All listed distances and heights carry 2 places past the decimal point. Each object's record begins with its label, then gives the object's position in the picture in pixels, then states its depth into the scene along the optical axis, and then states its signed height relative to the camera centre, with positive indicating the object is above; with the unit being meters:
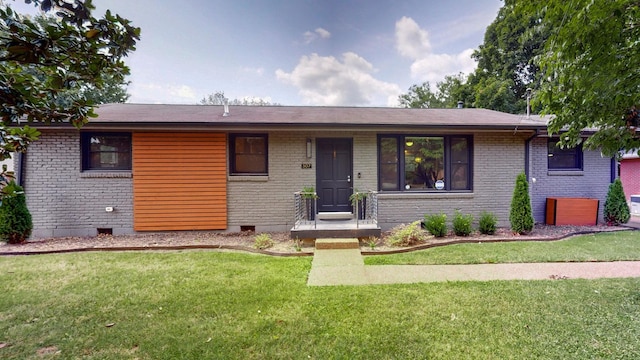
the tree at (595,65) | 2.65 +1.20
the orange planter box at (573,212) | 8.14 -0.96
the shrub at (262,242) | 6.04 -1.37
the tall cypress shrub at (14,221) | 6.21 -0.90
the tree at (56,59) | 1.93 +0.95
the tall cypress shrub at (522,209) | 6.92 -0.74
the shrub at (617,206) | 8.16 -0.80
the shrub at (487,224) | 6.99 -1.12
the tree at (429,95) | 30.59 +10.04
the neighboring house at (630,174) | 14.54 +0.27
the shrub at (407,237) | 6.12 -1.26
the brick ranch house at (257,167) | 7.03 +0.36
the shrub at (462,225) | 6.81 -1.11
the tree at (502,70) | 18.80 +8.06
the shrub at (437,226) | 6.68 -1.11
